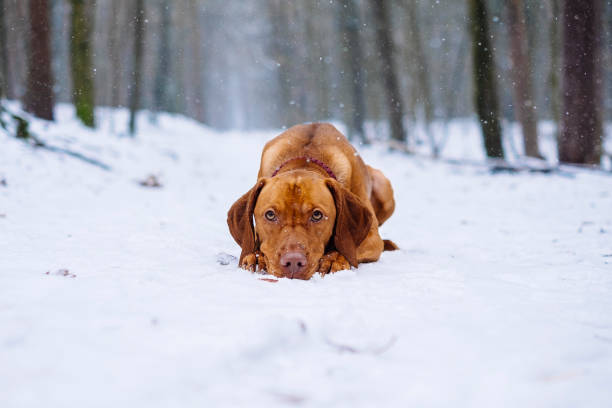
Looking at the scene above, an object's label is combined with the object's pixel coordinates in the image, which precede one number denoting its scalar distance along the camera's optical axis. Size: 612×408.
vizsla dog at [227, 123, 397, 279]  2.82
